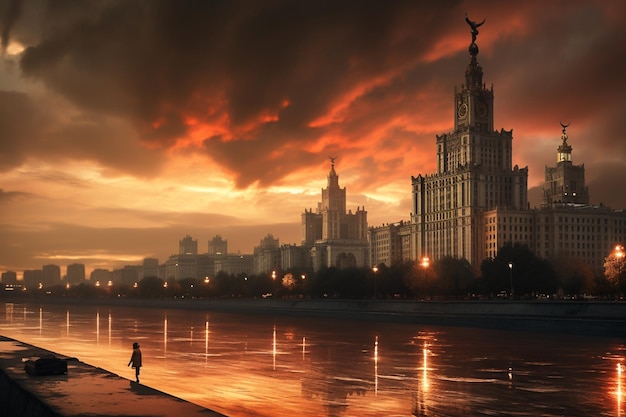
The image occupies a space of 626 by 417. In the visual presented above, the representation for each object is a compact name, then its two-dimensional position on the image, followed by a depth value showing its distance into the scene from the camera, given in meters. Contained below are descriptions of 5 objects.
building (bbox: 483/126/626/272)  173.50
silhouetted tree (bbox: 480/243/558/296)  120.94
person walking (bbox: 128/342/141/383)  36.06
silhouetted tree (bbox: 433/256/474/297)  132.25
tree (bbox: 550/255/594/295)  127.19
